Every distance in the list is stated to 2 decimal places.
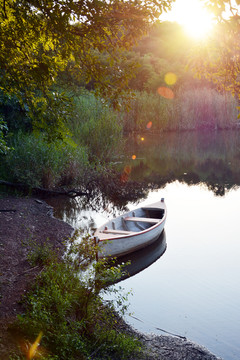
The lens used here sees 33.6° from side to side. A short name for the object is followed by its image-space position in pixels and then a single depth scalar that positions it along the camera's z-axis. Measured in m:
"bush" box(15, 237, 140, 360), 4.60
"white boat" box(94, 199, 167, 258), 9.05
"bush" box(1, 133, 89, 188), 12.80
